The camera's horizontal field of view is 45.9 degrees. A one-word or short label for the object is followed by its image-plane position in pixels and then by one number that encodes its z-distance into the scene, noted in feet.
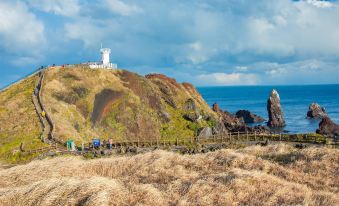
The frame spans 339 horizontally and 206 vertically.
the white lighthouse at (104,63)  289.94
